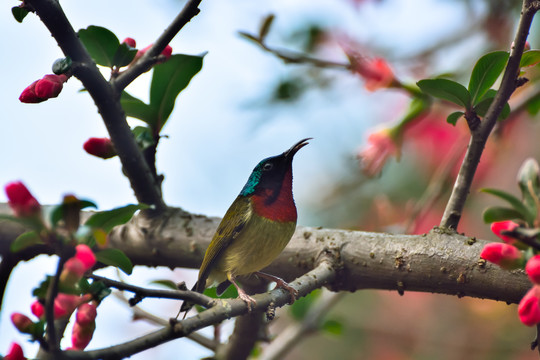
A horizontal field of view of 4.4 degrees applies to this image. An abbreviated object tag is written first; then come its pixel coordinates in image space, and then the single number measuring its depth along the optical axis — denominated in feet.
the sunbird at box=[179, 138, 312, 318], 9.14
